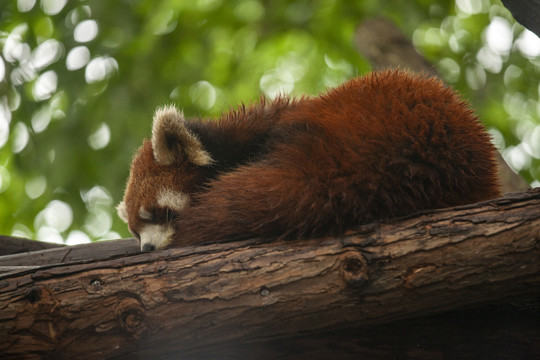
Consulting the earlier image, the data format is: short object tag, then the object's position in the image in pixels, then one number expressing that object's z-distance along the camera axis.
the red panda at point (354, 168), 6.72
